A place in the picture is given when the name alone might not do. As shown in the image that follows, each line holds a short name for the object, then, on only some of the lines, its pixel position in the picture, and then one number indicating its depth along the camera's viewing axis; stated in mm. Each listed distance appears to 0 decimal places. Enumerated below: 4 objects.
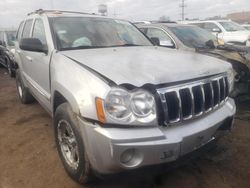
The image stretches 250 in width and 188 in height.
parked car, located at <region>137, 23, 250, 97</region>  3319
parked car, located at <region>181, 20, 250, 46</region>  7550
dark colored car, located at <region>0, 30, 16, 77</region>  6219
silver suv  1507
